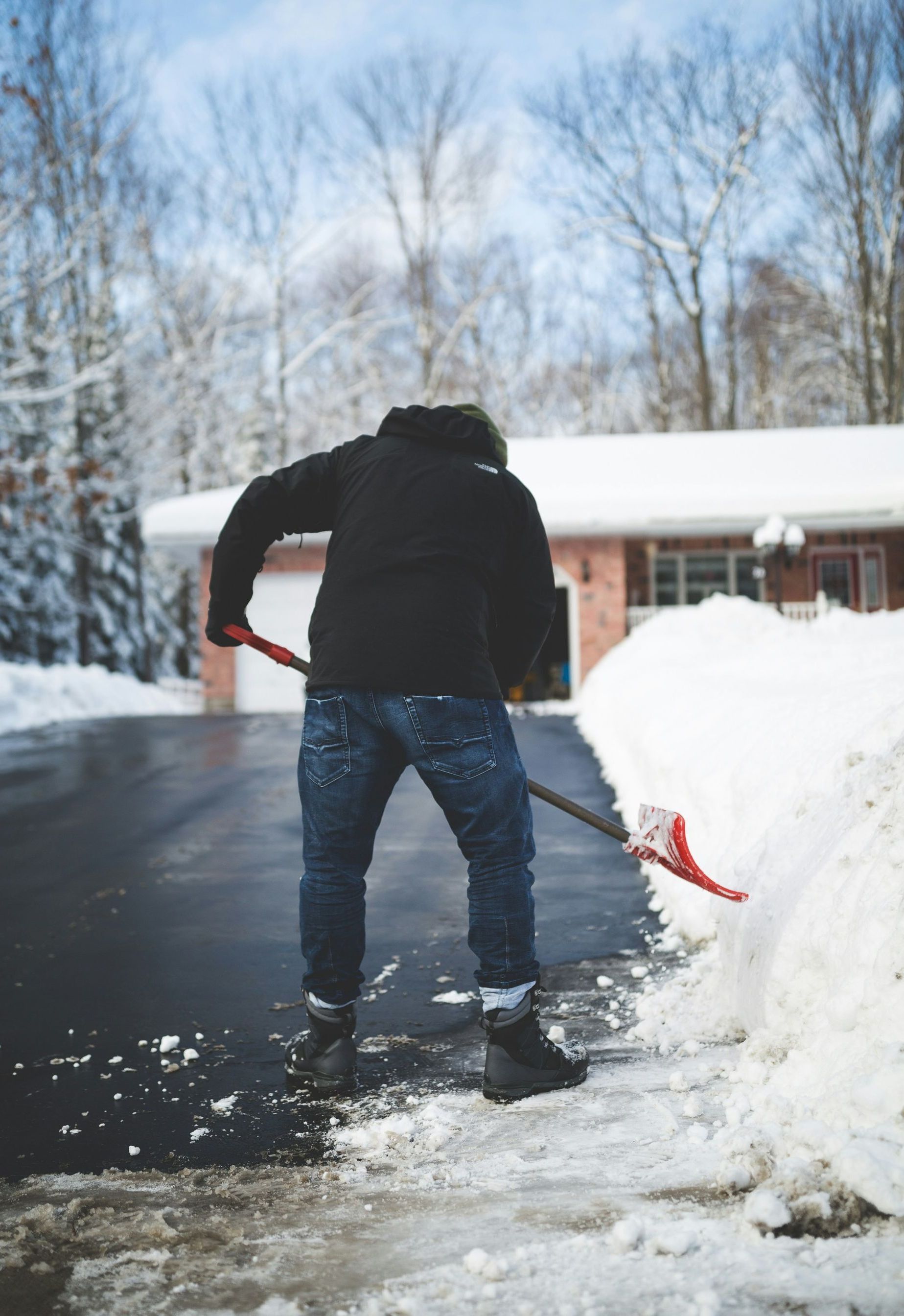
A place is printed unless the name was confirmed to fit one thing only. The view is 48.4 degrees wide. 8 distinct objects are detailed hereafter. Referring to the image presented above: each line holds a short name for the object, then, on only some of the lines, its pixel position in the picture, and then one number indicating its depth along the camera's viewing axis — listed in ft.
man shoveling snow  7.70
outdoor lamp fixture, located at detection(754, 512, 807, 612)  47.62
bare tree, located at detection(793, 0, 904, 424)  68.08
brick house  50.96
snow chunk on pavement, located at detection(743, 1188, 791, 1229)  5.25
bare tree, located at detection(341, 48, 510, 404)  81.76
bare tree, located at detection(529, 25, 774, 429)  75.41
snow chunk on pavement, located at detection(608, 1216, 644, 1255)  5.27
